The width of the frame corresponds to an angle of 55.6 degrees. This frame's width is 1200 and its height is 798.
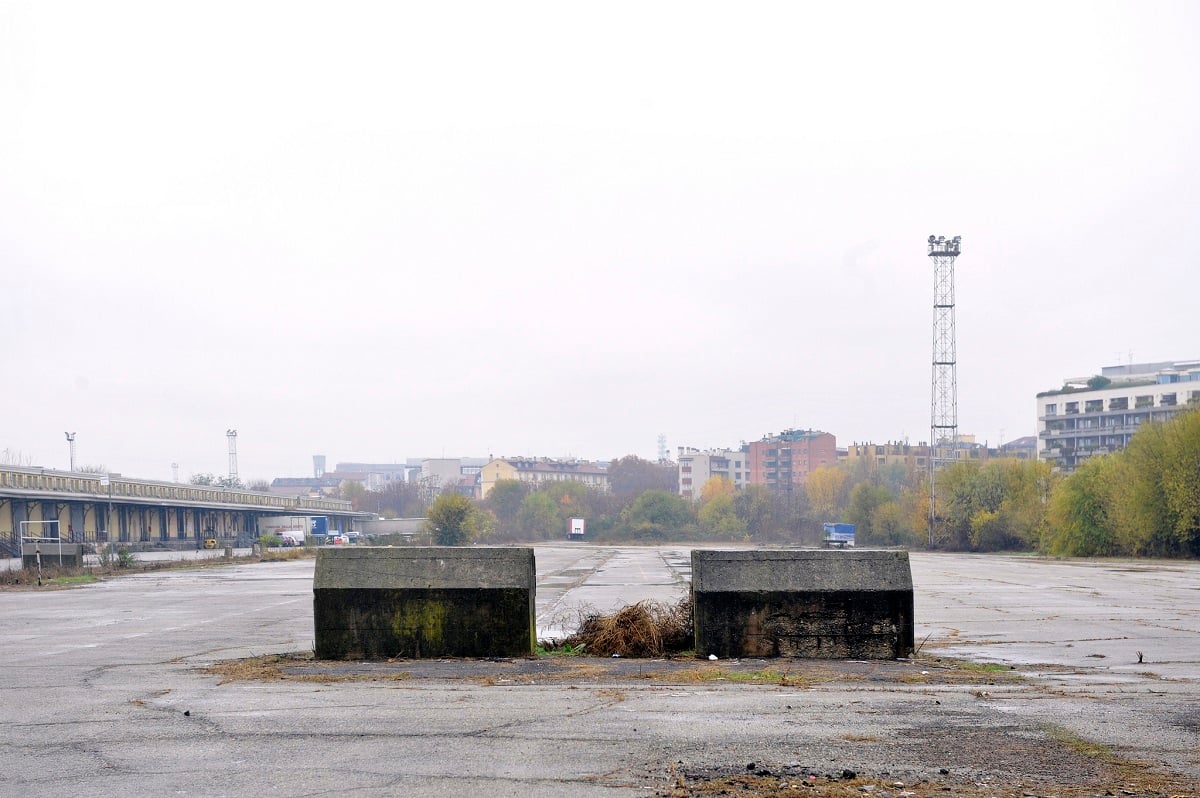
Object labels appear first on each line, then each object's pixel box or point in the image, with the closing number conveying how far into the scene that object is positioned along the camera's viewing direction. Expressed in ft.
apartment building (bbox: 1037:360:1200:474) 406.95
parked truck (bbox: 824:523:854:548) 343.67
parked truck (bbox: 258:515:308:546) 435.53
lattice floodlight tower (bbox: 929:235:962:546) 297.33
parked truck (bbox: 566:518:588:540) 489.67
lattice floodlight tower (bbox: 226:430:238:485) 561.43
